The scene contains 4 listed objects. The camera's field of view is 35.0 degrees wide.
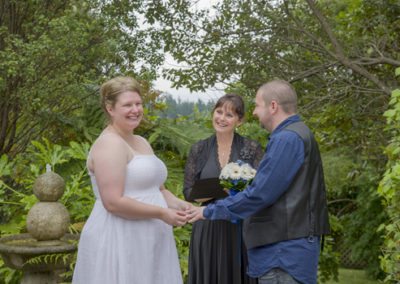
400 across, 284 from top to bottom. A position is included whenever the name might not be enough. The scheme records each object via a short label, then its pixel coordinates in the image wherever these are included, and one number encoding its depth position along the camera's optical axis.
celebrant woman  5.05
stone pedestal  6.21
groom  3.53
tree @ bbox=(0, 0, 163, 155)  7.38
